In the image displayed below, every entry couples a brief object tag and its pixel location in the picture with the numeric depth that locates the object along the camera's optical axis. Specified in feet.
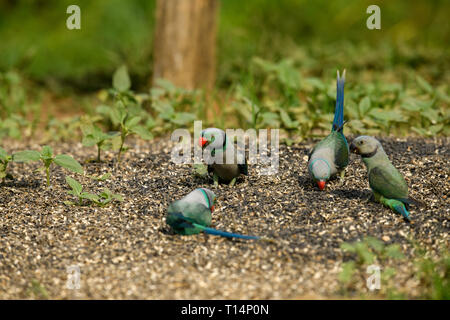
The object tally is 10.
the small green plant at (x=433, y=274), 13.16
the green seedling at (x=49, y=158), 18.03
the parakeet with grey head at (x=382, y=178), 16.21
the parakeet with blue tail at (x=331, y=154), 17.40
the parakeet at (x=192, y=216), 15.43
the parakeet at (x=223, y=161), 17.37
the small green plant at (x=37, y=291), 13.87
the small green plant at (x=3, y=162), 18.65
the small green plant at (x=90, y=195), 17.37
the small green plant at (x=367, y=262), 13.65
